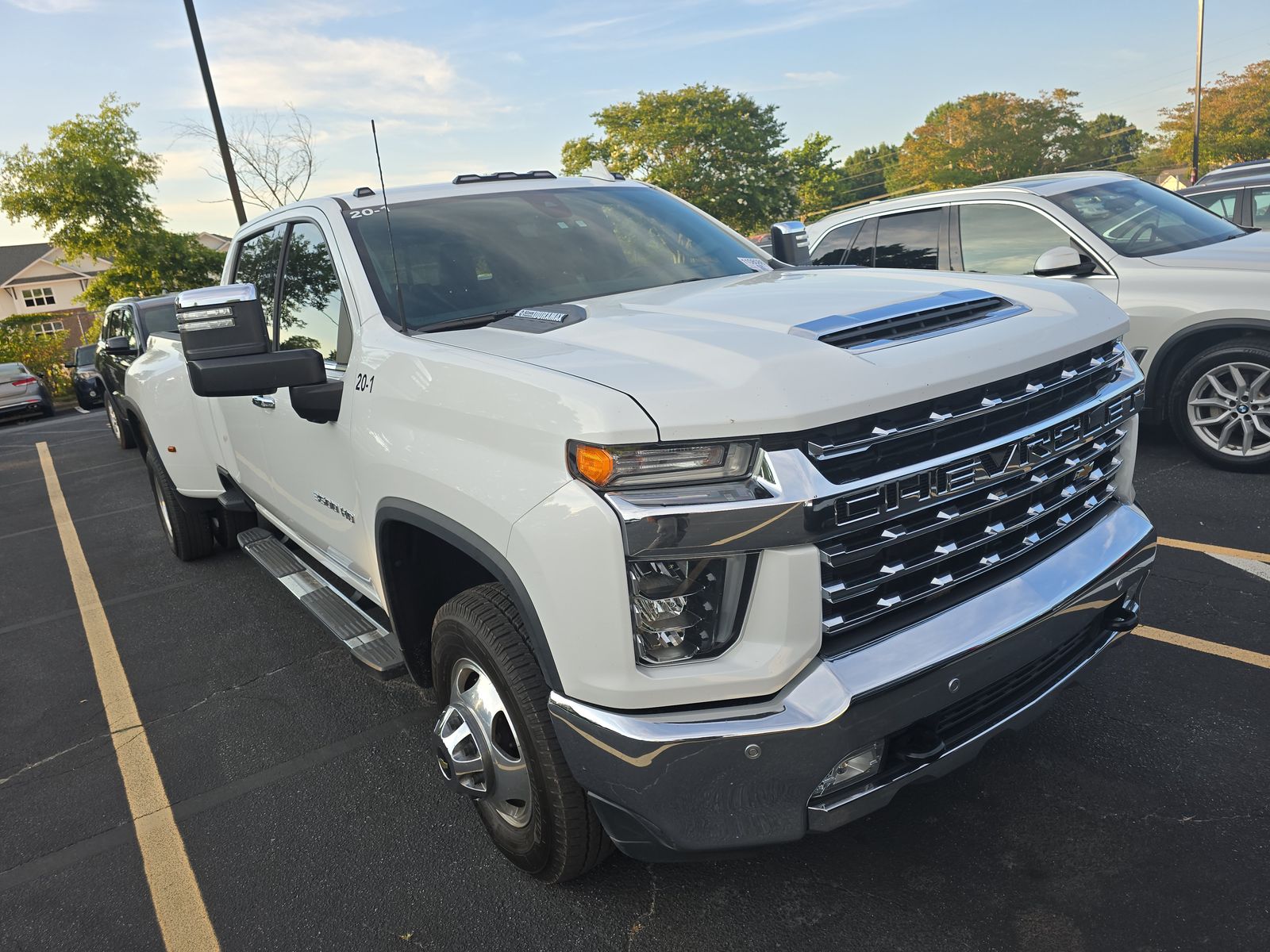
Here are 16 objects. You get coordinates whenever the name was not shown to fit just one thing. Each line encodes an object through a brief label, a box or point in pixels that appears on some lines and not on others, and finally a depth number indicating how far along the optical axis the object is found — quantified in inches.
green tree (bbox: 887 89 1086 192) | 2504.9
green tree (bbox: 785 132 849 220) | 3297.2
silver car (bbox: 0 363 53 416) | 800.9
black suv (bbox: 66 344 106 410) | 731.4
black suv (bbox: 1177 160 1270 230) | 380.2
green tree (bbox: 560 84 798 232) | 2158.0
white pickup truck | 76.2
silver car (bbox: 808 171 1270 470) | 219.8
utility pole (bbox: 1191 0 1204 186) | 1339.8
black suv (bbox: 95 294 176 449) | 327.2
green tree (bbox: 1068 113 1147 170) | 2613.2
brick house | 2456.9
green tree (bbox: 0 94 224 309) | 1125.1
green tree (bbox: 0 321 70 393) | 1138.7
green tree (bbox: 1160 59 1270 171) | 1914.4
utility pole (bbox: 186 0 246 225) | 535.5
